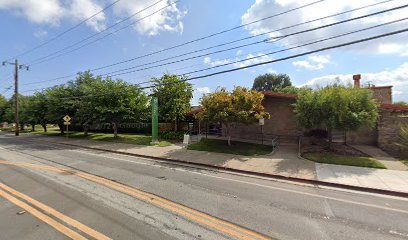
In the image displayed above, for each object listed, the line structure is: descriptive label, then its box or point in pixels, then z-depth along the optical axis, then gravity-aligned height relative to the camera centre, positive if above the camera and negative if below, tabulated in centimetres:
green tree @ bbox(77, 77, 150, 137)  2150 +154
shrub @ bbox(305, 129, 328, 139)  1653 -101
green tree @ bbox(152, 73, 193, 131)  2268 +220
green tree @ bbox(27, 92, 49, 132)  3191 +156
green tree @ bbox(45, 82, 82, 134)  2702 +180
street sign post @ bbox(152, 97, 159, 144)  2006 -9
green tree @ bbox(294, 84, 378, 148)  1168 +53
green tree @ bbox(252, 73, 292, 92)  6150 +1025
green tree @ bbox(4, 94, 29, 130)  3867 +161
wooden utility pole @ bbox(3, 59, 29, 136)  3422 +600
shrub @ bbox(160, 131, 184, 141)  2175 -155
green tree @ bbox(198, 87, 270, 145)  1422 +75
